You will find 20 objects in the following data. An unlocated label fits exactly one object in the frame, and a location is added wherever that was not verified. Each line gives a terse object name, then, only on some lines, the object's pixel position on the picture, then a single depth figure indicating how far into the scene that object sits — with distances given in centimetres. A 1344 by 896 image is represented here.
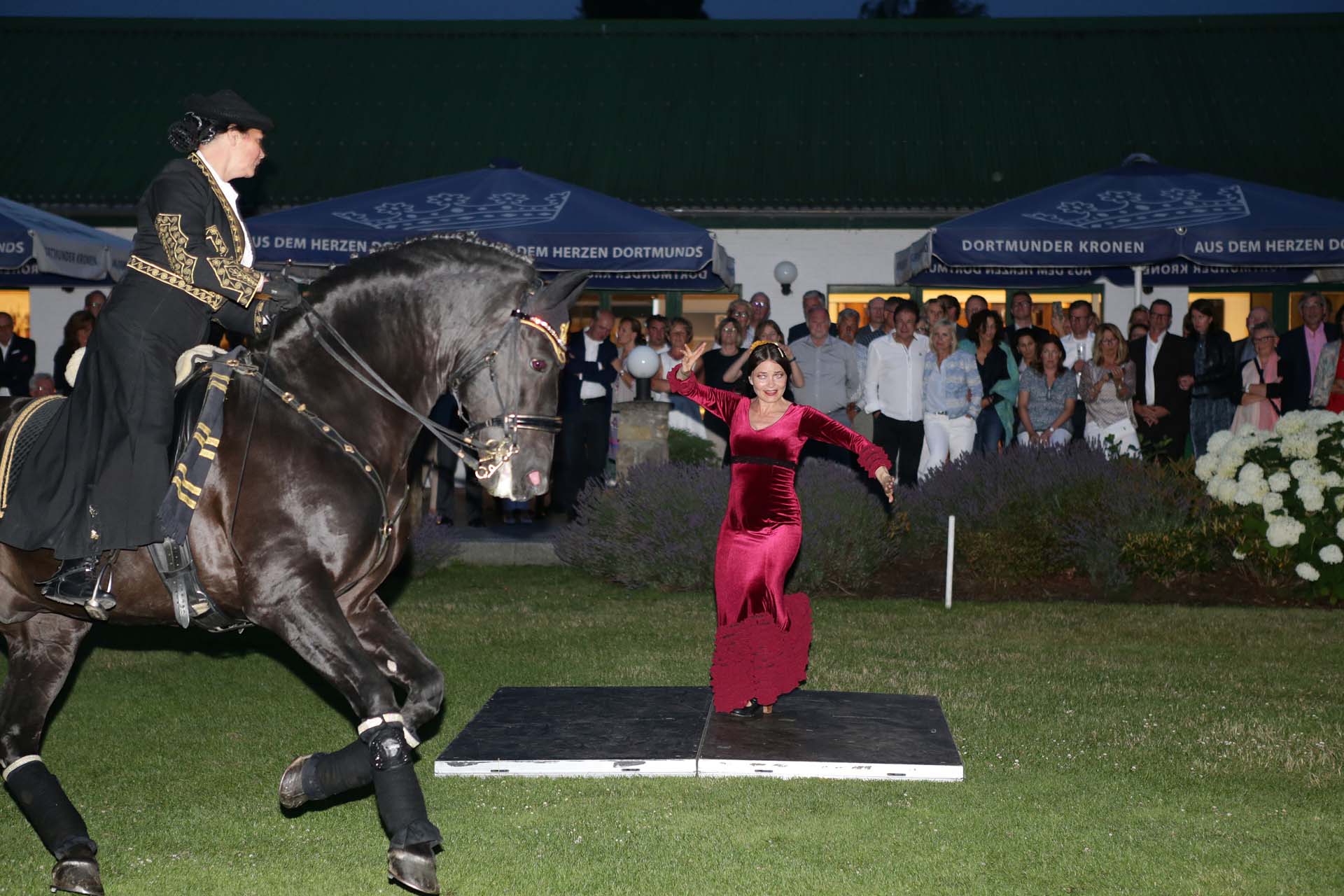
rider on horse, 501
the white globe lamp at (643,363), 1309
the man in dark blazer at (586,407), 1513
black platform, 646
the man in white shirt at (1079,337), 1459
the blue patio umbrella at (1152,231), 1240
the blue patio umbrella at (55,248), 1241
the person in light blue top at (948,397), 1332
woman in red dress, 753
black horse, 496
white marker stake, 1123
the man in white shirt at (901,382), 1361
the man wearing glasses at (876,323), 1506
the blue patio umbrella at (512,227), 1269
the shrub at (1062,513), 1188
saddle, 509
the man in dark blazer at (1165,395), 1394
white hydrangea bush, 1134
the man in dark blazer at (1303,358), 1380
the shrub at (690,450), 1531
